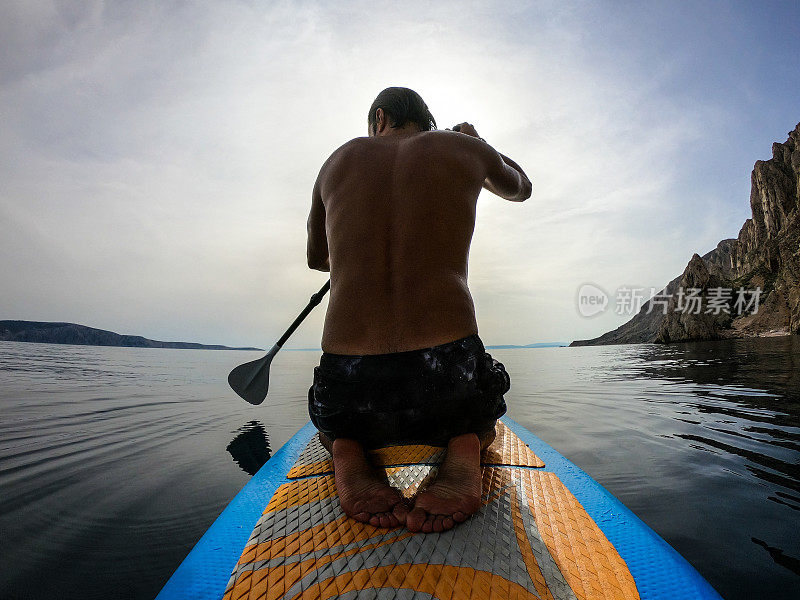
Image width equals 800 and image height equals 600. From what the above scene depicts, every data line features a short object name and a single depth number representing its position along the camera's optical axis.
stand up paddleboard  0.85
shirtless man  1.35
